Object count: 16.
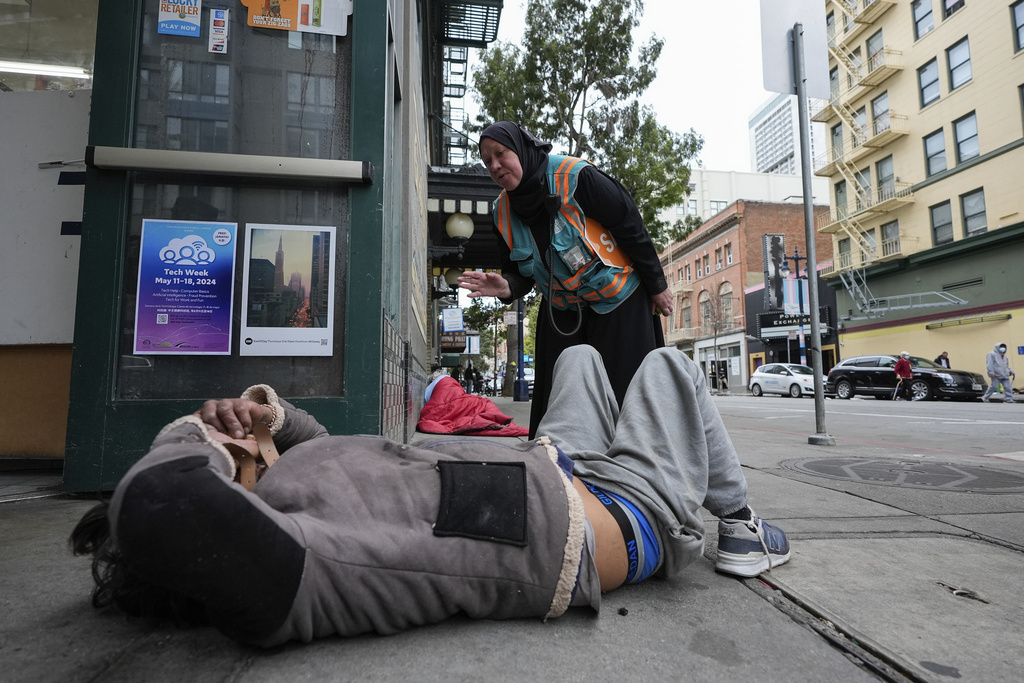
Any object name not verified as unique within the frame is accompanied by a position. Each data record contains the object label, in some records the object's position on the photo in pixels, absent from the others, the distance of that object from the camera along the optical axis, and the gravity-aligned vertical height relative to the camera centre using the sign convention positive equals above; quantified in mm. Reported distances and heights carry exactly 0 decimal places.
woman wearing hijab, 2568 +568
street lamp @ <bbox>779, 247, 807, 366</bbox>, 31964 +5991
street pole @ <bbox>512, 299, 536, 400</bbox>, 18028 -294
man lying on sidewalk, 990 -305
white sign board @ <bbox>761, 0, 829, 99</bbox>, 6199 +3556
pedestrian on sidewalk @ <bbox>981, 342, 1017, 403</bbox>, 16266 +182
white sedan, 24516 -143
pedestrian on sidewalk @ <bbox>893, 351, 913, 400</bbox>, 18062 +18
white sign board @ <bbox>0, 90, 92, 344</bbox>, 3723 +988
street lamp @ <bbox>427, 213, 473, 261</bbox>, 9648 +2496
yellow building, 20625 +8311
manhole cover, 3414 -648
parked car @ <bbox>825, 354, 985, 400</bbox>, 17406 -124
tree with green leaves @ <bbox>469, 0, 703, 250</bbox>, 15891 +8161
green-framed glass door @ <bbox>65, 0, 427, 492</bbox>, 3041 +842
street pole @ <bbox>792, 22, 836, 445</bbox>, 6055 +2069
